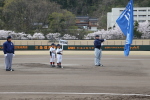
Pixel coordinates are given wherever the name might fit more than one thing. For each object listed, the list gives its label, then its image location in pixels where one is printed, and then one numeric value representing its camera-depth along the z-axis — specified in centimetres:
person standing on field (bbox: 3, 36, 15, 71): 1744
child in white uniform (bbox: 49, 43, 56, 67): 1978
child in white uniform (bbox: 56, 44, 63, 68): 1914
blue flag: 1652
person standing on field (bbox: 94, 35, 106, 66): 1983
